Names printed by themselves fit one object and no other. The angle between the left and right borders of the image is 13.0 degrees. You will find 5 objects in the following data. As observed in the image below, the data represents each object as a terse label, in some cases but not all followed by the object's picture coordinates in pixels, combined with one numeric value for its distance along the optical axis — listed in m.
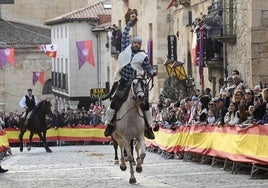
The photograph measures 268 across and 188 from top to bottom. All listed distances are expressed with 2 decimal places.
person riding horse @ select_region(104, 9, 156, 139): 21.94
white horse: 21.50
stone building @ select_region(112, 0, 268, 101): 34.09
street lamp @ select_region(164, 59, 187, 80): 45.62
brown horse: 39.06
